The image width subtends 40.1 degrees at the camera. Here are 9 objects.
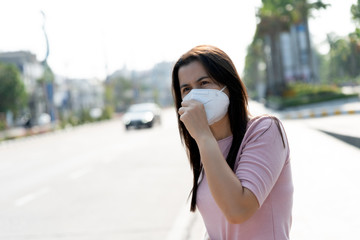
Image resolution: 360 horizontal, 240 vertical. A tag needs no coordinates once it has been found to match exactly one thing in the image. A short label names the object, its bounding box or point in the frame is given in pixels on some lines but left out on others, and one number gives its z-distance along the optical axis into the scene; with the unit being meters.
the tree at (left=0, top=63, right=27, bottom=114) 52.59
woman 1.58
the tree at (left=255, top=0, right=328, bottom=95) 40.00
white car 28.84
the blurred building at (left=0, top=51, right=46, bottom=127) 68.49
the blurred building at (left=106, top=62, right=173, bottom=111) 110.25
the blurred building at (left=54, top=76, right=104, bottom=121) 92.94
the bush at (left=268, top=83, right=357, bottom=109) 30.65
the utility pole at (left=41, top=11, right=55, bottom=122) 40.12
